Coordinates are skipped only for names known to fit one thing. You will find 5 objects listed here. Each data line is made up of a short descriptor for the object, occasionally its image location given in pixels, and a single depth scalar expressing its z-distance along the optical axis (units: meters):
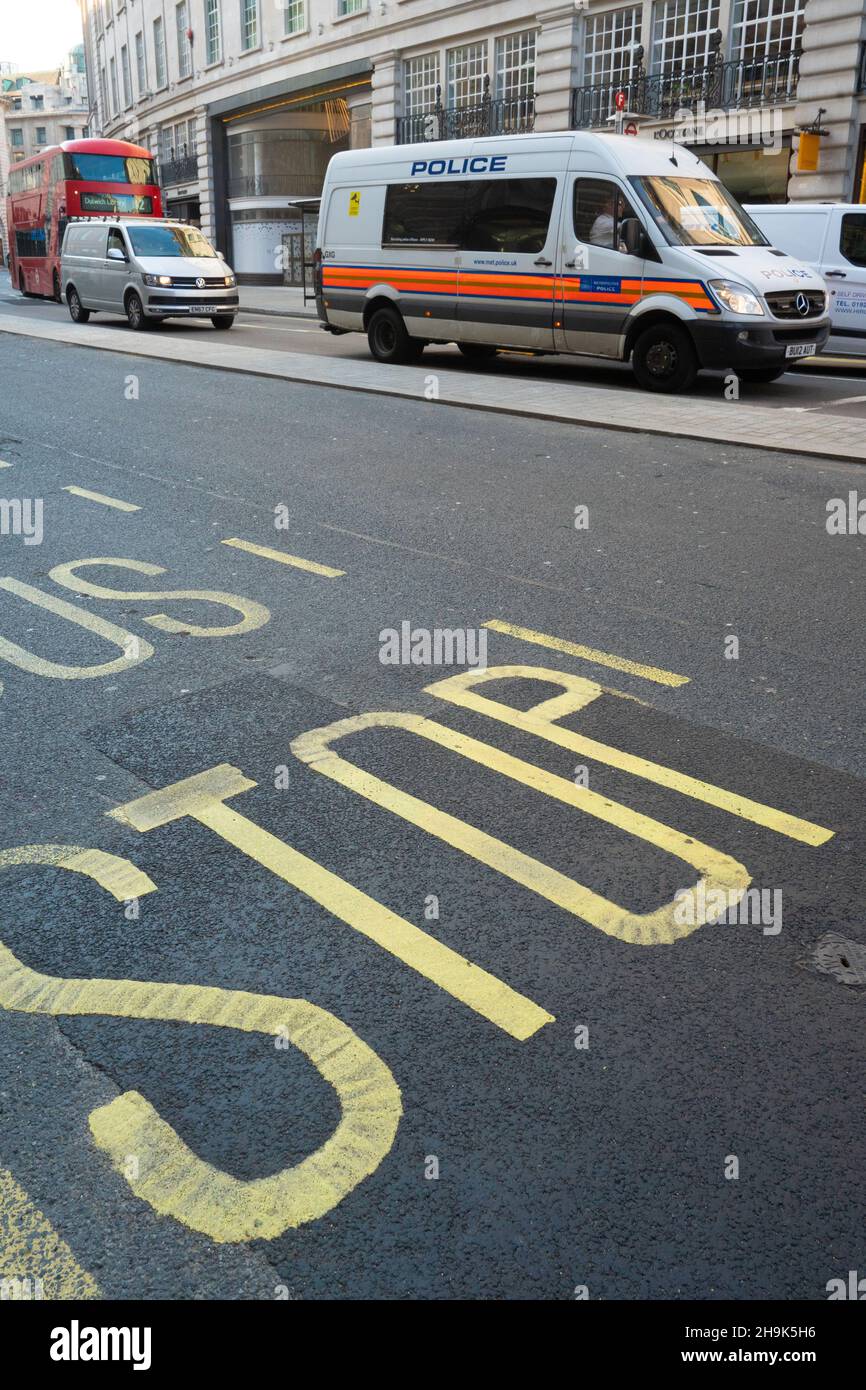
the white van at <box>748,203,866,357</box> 16.56
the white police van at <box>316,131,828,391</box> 13.33
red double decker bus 29.25
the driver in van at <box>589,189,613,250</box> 14.08
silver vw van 20.97
